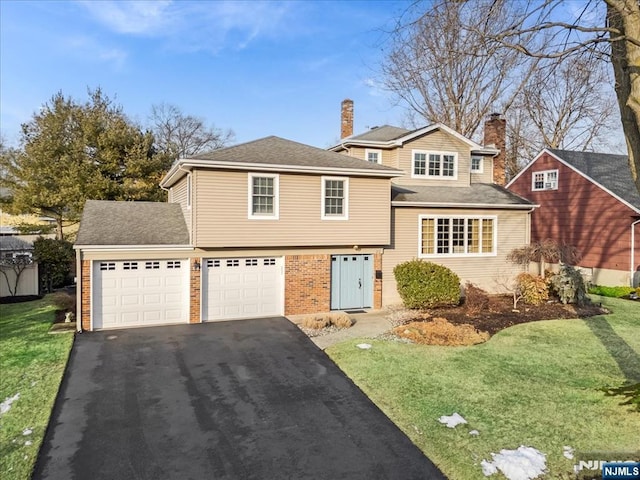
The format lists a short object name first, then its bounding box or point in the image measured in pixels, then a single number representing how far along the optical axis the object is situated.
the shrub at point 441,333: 11.67
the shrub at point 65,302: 15.81
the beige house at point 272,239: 13.41
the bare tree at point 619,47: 6.38
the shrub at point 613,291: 18.48
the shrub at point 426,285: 15.35
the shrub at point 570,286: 16.23
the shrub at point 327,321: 13.20
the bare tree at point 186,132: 45.34
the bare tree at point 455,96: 24.80
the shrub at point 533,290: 16.44
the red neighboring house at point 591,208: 19.95
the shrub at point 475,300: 15.29
